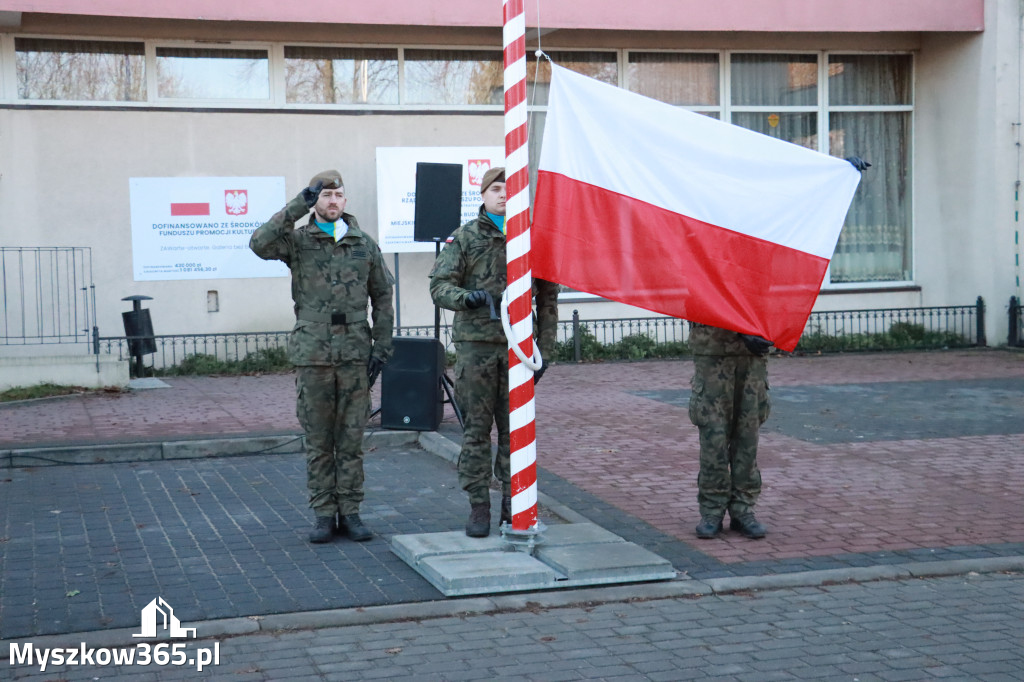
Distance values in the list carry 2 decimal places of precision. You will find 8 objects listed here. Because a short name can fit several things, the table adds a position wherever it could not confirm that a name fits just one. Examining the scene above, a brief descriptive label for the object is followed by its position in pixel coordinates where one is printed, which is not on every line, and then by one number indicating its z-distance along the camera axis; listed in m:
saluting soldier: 7.01
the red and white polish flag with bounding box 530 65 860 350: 6.66
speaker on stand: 10.79
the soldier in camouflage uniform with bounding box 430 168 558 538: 6.86
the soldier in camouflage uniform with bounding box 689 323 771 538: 7.04
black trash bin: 16.06
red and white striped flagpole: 6.41
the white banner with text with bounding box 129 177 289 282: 17.06
